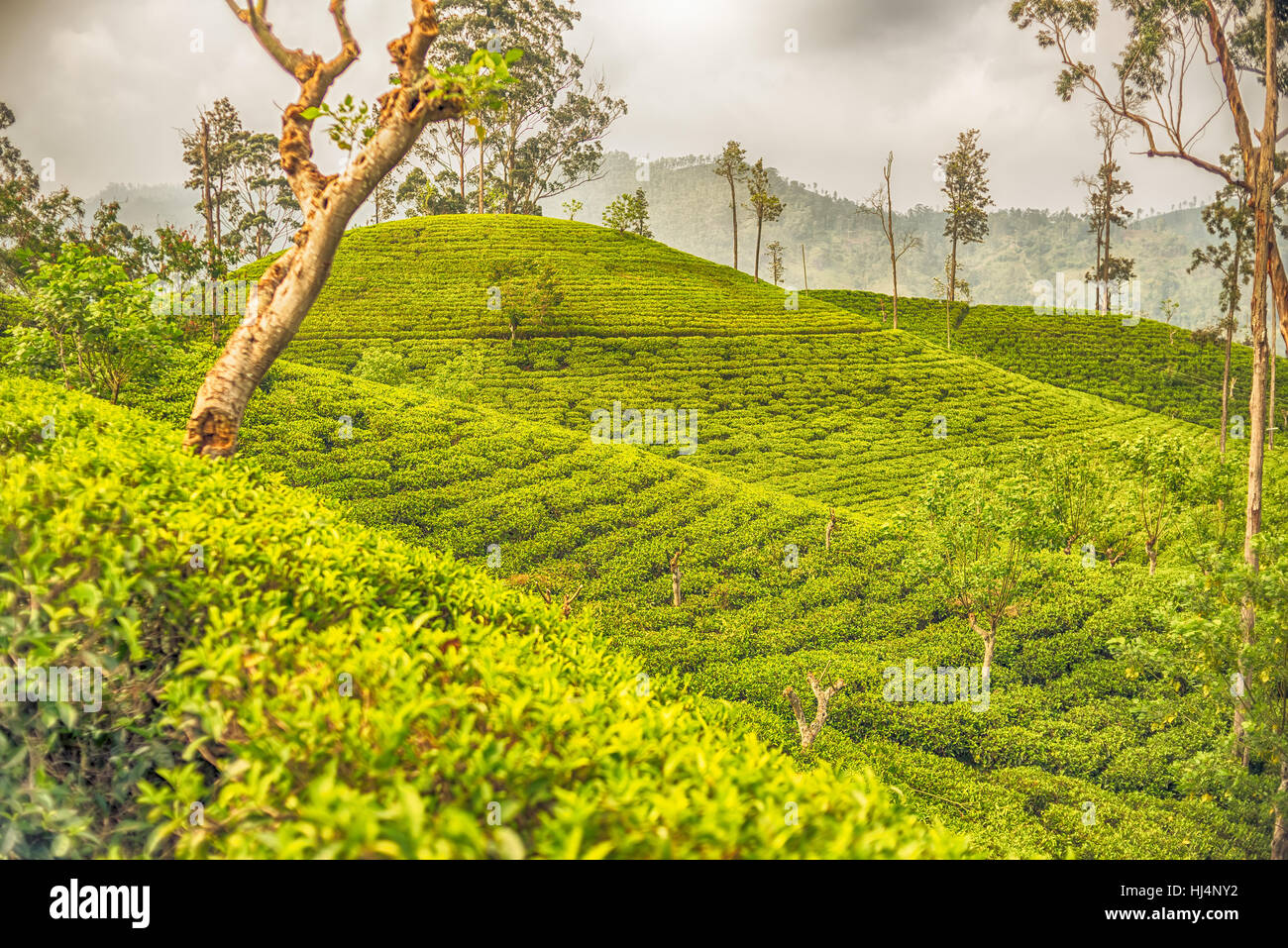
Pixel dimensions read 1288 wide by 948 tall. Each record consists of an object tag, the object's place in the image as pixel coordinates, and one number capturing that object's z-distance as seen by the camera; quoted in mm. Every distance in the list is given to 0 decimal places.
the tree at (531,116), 41969
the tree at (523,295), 26047
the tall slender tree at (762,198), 40656
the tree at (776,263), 56400
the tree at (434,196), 46719
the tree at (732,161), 44406
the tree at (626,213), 40094
